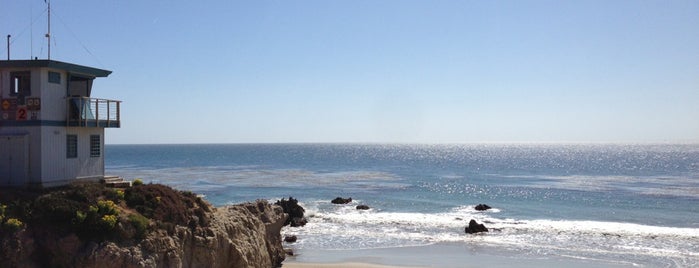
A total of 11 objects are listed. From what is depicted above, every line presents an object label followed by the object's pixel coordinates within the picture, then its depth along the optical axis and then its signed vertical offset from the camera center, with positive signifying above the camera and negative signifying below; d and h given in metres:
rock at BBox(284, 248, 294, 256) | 29.47 -5.54
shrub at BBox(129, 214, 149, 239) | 16.98 -2.38
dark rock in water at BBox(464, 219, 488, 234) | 37.03 -5.50
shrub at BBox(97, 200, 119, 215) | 16.88 -1.86
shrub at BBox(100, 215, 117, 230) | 16.41 -2.20
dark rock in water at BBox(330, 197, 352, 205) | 53.00 -5.29
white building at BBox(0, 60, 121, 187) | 19.98 +0.85
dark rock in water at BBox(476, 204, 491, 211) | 49.19 -5.51
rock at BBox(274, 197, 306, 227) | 41.49 -4.78
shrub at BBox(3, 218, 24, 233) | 15.70 -2.18
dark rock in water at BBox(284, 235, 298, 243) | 33.12 -5.48
